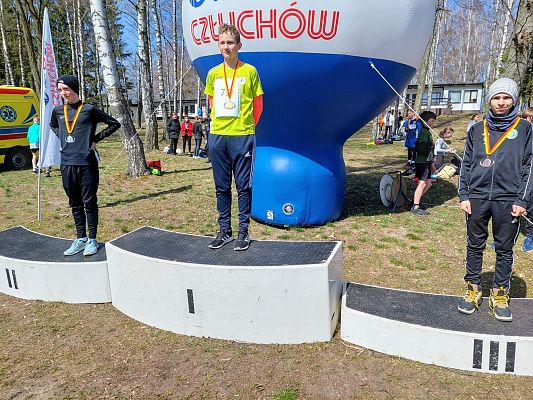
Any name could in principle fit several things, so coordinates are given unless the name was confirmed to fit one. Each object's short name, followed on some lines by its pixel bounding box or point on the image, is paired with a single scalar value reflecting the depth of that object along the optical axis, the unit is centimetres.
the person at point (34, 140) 1335
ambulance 1409
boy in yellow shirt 403
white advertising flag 823
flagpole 812
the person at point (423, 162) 779
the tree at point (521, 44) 956
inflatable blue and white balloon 560
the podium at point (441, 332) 329
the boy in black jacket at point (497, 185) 344
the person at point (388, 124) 2372
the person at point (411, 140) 1034
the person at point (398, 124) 2693
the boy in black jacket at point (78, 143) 469
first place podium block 370
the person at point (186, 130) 1947
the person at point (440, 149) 864
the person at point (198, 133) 1768
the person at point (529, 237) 604
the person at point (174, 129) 1747
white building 4397
